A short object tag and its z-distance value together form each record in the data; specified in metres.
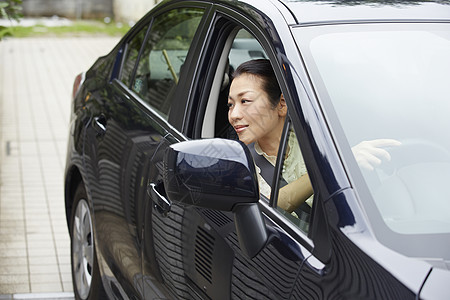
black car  2.64
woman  3.86
